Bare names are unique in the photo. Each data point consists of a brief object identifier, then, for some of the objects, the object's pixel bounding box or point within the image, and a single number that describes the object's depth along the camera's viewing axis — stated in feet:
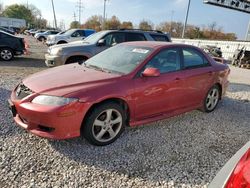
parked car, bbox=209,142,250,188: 4.09
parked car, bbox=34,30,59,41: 81.17
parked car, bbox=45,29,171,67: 20.17
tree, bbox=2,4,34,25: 241.63
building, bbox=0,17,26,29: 208.69
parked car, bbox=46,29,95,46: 41.87
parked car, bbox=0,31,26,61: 28.48
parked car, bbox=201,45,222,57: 57.52
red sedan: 8.11
